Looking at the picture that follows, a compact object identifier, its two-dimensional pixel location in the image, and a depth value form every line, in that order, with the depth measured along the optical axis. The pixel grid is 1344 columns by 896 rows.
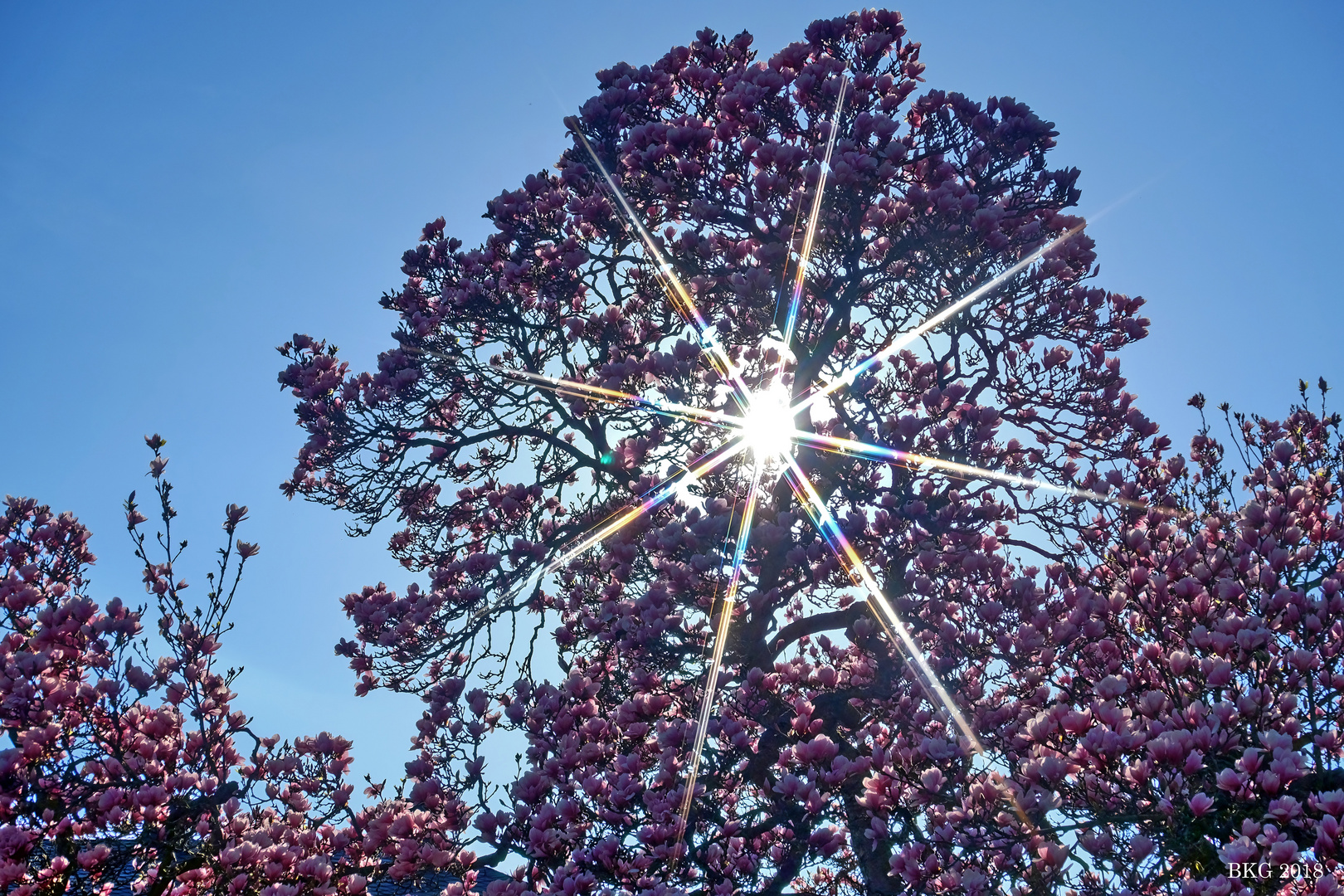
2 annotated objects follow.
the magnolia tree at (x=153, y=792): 5.47
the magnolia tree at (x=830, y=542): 4.43
